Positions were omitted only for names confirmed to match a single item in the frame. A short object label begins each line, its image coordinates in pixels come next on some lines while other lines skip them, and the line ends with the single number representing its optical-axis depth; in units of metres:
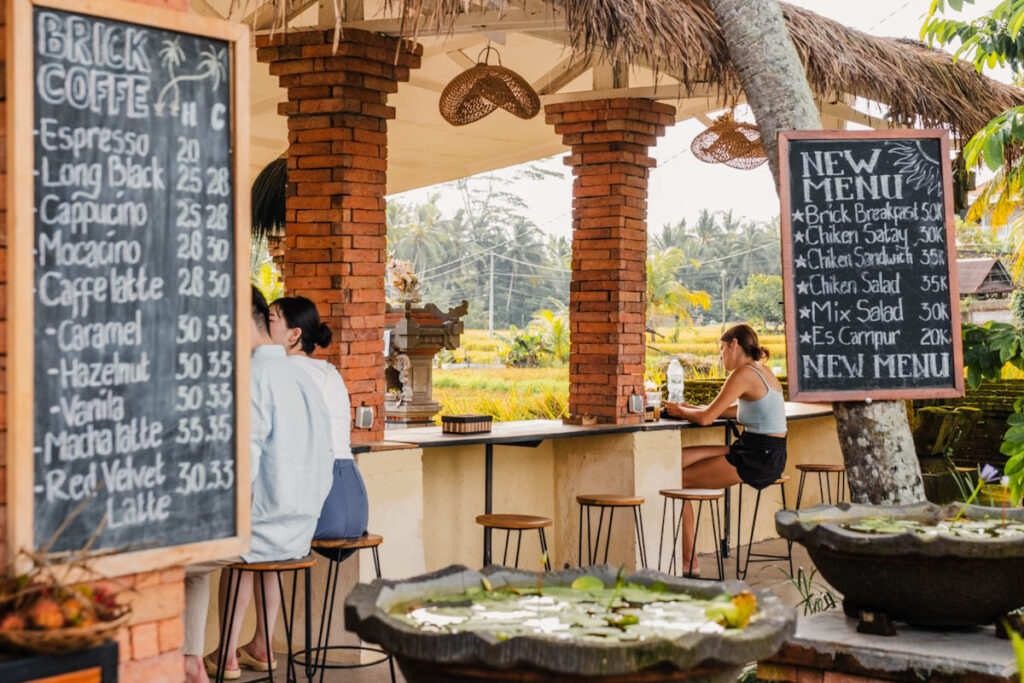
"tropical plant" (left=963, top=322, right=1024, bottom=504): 4.82
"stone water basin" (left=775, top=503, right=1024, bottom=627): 3.31
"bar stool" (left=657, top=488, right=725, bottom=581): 6.34
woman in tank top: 6.68
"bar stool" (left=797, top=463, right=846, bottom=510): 7.77
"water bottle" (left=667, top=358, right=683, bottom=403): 7.72
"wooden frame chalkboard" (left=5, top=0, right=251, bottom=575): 2.50
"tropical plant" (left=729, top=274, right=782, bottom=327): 58.66
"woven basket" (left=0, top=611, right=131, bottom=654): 2.21
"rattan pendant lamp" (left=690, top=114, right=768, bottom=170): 7.66
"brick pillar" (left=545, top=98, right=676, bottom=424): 6.96
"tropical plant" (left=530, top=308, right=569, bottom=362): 28.67
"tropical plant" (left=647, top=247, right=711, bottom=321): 42.16
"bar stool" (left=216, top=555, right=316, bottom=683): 4.09
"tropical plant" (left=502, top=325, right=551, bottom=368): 31.69
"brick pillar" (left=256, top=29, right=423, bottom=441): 5.43
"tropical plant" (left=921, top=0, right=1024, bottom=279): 4.43
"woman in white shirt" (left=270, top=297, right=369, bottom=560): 4.53
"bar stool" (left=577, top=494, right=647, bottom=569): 6.07
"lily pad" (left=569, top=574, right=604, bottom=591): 2.87
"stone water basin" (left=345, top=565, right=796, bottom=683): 2.21
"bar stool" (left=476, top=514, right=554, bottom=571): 5.32
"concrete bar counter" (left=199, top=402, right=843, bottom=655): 5.91
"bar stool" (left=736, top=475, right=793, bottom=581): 7.19
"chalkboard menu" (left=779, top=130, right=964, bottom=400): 4.53
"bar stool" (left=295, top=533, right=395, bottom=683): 4.49
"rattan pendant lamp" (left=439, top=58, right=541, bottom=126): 6.14
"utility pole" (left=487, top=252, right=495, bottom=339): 54.06
